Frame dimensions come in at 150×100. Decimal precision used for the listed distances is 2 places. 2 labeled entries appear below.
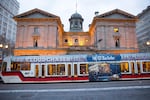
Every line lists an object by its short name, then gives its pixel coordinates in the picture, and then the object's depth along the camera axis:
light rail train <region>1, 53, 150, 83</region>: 19.02
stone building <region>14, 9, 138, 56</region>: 32.56
